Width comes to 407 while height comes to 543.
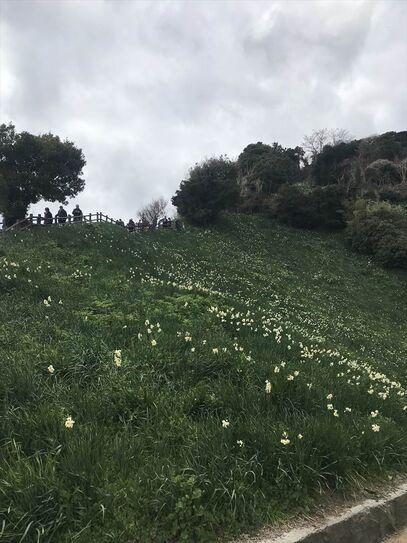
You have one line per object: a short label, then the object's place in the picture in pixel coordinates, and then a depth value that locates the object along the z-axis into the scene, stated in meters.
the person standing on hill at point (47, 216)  26.99
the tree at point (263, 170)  51.50
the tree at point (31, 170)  35.81
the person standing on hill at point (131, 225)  32.61
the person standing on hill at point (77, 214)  28.75
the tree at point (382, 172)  54.06
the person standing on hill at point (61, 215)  28.11
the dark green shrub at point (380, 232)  36.88
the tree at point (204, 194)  39.88
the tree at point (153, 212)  76.00
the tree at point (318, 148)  65.19
